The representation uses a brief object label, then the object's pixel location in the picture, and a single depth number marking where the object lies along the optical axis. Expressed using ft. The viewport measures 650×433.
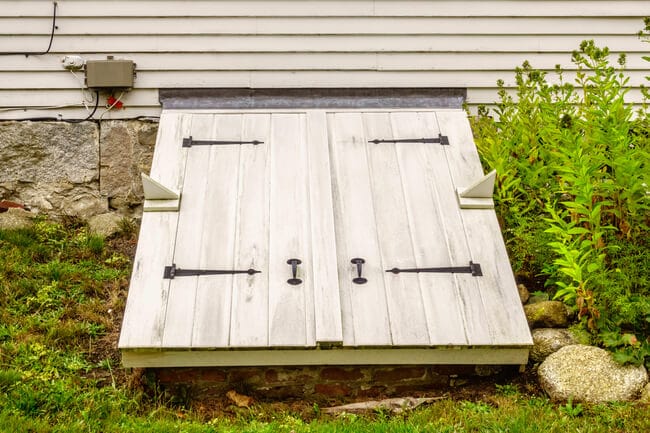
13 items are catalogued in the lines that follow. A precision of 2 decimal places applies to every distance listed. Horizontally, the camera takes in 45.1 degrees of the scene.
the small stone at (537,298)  17.54
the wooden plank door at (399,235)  15.52
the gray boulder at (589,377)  14.65
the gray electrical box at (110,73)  21.88
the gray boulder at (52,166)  22.45
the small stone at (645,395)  14.44
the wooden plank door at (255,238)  15.40
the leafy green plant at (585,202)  15.66
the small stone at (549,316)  16.70
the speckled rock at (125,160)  22.62
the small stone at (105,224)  22.07
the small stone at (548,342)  16.07
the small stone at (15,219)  21.83
